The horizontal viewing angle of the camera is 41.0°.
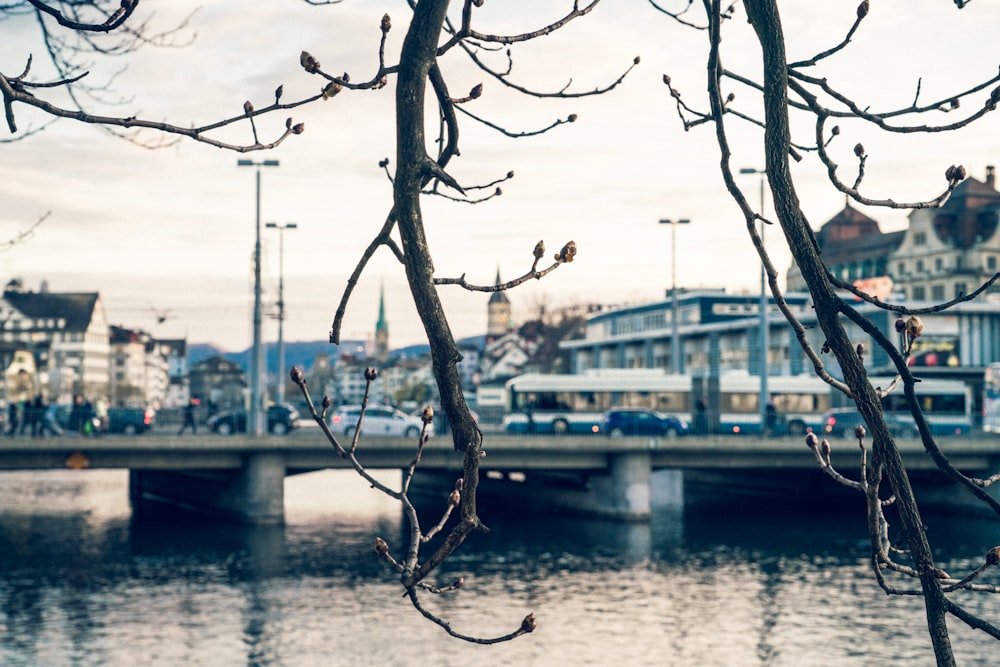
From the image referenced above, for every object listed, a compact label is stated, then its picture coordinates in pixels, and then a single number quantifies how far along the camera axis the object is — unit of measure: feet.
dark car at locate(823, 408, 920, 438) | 179.22
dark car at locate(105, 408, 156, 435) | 178.70
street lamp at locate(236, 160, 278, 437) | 158.61
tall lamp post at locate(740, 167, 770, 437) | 172.04
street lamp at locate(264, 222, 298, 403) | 227.65
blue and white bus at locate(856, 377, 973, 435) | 199.72
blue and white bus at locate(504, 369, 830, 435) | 198.18
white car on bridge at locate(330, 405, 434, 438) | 190.19
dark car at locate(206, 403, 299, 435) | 184.65
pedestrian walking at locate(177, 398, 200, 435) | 164.55
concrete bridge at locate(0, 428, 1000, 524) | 145.89
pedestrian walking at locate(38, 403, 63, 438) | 149.13
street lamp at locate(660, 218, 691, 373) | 219.00
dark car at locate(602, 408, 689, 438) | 188.96
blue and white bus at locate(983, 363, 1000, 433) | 235.81
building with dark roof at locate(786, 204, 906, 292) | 405.18
